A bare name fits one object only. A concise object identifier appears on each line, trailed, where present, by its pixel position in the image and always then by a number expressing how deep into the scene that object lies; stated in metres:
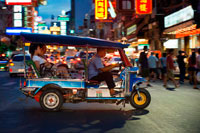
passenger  9.35
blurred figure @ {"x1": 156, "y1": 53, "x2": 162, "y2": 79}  20.98
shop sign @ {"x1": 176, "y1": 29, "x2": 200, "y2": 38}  24.77
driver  9.02
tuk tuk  9.09
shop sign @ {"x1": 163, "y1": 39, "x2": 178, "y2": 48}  31.03
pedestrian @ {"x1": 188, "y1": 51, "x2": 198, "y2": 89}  16.51
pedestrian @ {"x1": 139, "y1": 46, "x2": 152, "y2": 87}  16.62
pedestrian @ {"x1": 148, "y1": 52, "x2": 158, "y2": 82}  19.31
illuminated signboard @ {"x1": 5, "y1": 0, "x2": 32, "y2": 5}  78.01
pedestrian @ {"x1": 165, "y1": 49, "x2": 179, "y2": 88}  15.80
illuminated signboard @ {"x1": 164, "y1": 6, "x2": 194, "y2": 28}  24.96
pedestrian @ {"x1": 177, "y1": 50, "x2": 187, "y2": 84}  18.91
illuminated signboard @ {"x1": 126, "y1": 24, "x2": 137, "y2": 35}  51.55
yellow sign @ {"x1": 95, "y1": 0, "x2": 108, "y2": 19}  50.20
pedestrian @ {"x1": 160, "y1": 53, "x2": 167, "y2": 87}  19.25
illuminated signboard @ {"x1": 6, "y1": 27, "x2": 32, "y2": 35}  88.44
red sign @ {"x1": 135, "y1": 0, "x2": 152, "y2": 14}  34.09
